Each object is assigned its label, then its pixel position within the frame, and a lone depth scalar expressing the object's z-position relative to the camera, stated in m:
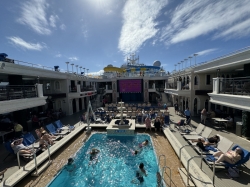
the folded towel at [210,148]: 6.90
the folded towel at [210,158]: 5.99
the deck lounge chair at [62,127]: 11.34
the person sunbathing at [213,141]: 7.46
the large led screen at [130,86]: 27.89
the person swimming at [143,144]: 8.74
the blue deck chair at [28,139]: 8.26
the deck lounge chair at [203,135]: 8.46
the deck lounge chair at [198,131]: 9.21
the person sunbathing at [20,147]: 7.12
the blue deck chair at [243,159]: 5.31
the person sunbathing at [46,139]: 8.09
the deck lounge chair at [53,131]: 10.33
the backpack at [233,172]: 5.36
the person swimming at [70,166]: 6.77
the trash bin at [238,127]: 9.40
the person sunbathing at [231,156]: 5.39
